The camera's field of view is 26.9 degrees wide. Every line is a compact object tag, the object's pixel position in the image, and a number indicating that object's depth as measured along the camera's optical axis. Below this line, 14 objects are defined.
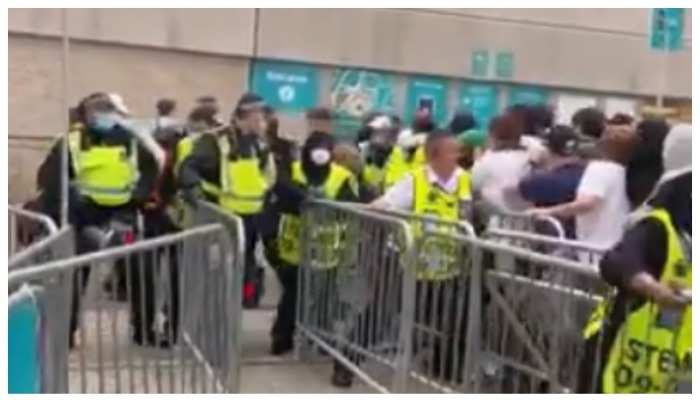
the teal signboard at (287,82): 16.12
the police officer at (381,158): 10.59
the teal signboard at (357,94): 16.28
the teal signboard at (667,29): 12.99
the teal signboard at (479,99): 17.02
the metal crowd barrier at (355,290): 7.22
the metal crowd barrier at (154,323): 5.25
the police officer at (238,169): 8.42
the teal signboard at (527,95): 17.33
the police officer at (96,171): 8.36
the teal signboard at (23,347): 3.98
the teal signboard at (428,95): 16.72
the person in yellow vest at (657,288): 4.42
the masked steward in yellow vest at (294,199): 8.51
